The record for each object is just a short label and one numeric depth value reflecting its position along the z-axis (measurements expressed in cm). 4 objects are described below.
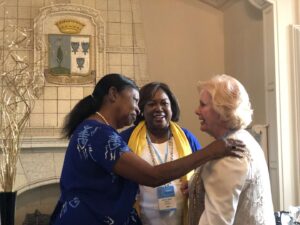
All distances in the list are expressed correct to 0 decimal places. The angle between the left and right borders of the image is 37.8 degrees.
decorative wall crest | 430
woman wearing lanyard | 198
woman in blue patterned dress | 150
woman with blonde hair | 139
